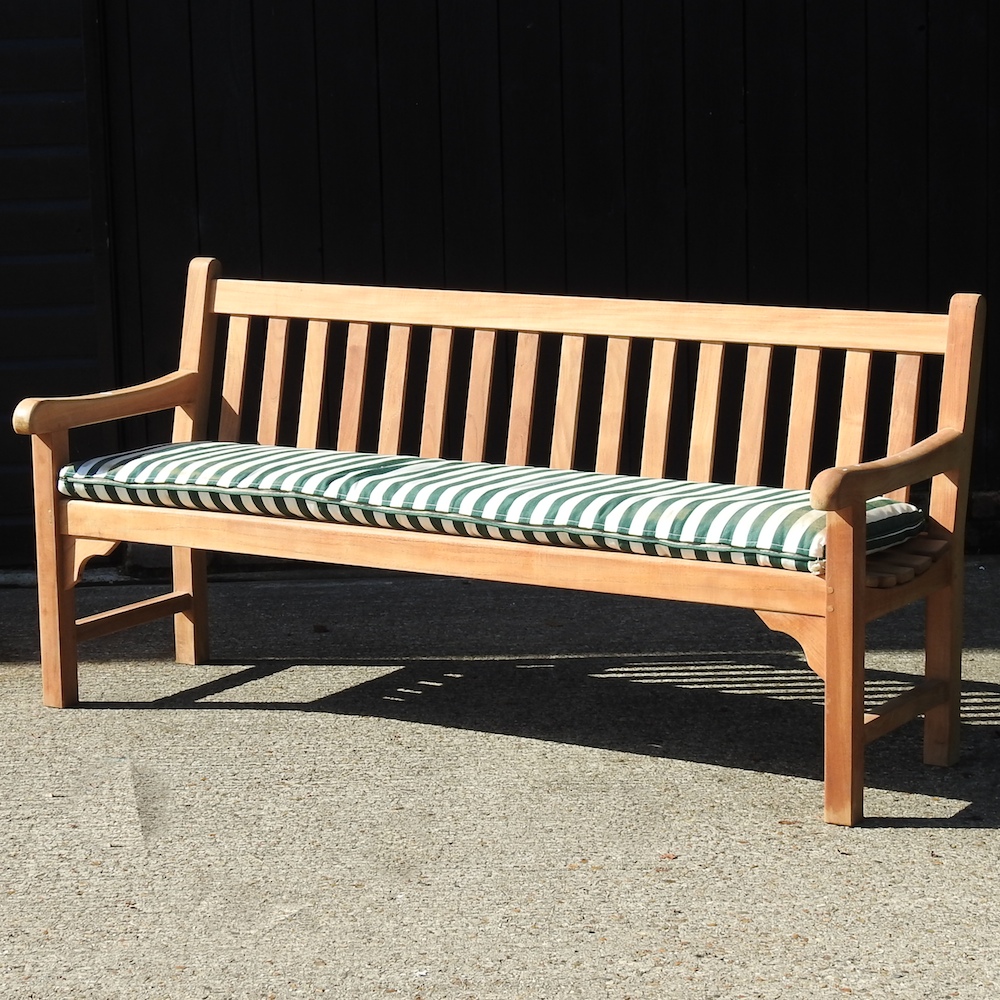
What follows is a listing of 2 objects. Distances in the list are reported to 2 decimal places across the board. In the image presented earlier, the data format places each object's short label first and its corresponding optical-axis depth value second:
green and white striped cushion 3.13
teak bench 3.11
